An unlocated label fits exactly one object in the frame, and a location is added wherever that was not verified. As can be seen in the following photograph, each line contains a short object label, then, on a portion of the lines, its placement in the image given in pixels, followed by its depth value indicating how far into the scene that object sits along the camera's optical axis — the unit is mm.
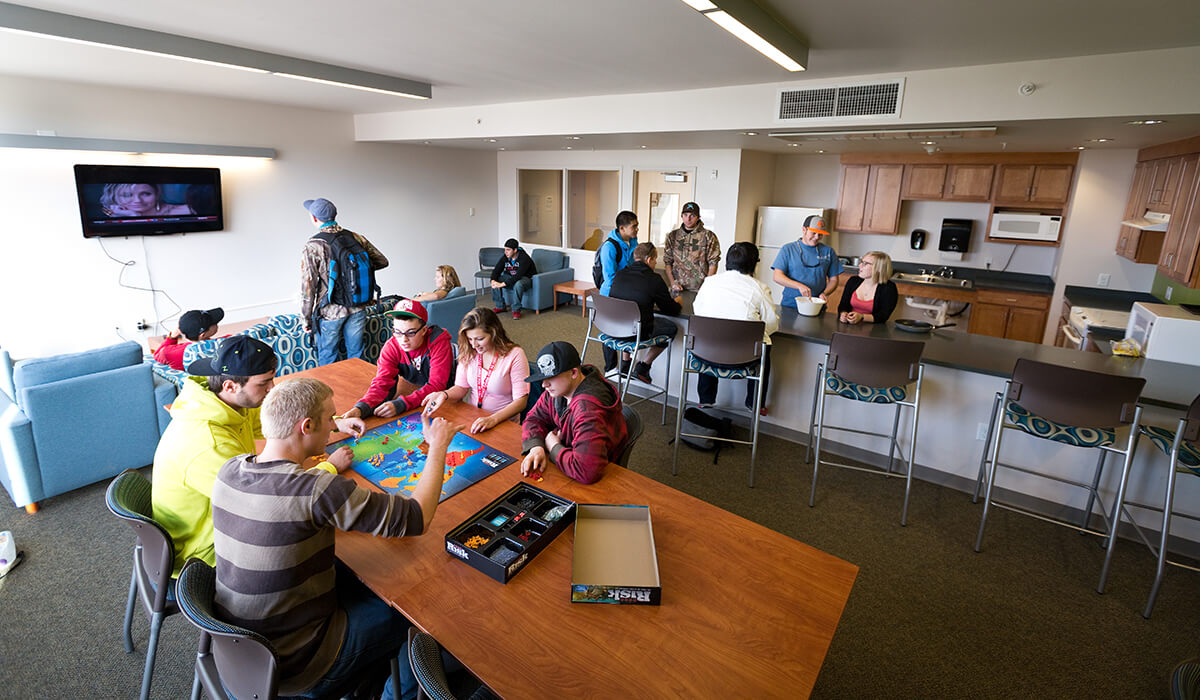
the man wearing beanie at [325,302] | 4383
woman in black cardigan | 3819
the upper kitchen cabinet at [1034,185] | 5801
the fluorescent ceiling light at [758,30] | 2268
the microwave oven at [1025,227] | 5918
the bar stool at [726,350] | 3439
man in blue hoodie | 5105
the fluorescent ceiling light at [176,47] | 2949
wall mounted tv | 5336
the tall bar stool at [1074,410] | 2518
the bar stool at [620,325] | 3887
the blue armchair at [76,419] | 3086
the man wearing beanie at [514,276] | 7738
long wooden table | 1252
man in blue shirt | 4410
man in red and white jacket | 2697
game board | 1997
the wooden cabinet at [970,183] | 6207
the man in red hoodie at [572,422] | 2004
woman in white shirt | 3588
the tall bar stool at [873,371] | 3051
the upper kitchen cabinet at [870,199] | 6730
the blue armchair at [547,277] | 7902
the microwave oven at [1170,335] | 3008
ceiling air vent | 3779
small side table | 7941
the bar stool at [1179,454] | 2400
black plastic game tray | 1558
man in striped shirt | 1429
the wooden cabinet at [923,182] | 6461
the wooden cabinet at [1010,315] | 5902
